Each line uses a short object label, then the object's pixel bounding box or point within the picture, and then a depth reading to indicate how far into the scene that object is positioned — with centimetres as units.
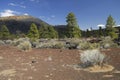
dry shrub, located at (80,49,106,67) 417
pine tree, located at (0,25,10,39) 2270
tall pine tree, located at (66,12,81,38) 2033
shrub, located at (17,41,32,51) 691
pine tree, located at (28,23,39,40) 2173
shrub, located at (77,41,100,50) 685
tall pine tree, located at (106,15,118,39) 2109
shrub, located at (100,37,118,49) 764
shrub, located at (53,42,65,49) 804
